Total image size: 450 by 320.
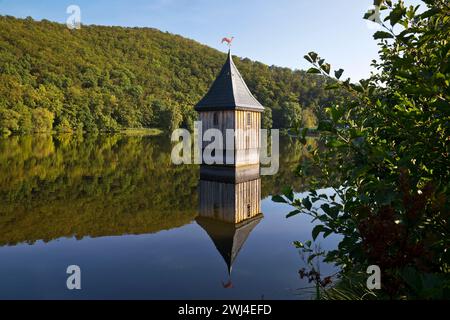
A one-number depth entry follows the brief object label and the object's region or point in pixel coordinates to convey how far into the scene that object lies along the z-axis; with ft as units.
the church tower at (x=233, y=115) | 55.16
